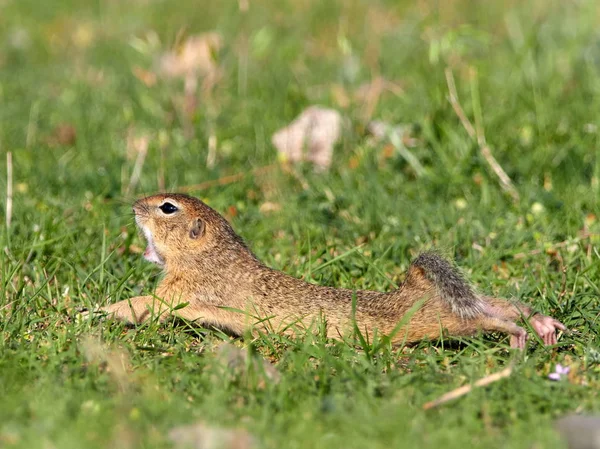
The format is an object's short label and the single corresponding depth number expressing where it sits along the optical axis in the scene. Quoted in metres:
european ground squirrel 8.99
